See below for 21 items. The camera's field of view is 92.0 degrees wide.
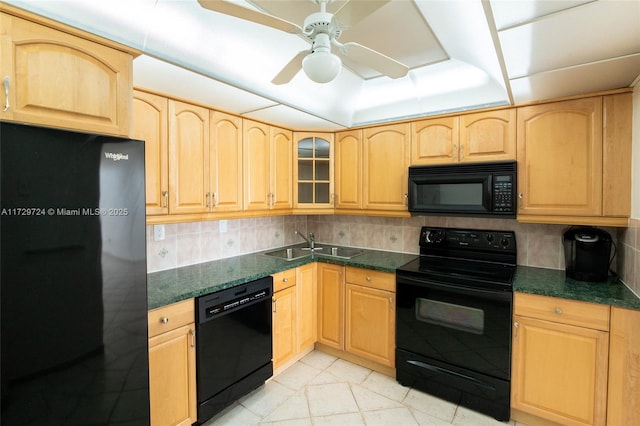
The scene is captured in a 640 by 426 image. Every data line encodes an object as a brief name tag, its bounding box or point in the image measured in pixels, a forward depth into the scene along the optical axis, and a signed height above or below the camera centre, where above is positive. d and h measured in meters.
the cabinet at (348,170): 2.98 +0.37
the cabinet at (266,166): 2.61 +0.38
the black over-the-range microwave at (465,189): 2.23 +0.14
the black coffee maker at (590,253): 1.99 -0.30
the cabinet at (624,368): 1.67 -0.89
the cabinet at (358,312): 2.50 -0.90
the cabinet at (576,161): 1.93 +0.31
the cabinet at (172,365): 1.67 -0.89
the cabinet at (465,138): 2.27 +0.54
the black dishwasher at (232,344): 1.90 -0.91
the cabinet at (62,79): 1.12 +0.51
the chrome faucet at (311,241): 3.31 -0.37
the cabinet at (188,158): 2.06 +0.35
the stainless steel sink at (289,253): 2.98 -0.45
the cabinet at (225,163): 2.31 +0.35
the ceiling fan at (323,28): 1.00 +0.65
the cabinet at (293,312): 2.46 -0.89
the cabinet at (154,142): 1.88 +0.42
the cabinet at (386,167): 2.71 +0.37
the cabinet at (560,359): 1.78 -0.92
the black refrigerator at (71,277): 1.05 -0.26
